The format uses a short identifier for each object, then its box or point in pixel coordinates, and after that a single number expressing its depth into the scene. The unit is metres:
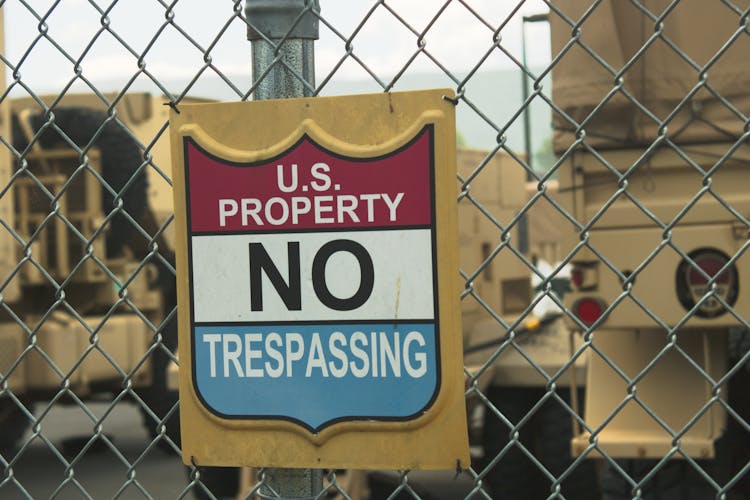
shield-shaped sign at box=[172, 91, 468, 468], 1.87
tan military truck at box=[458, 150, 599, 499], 6.54
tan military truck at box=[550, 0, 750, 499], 4.32
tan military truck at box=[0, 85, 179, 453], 8.25
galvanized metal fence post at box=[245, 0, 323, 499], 1.99
